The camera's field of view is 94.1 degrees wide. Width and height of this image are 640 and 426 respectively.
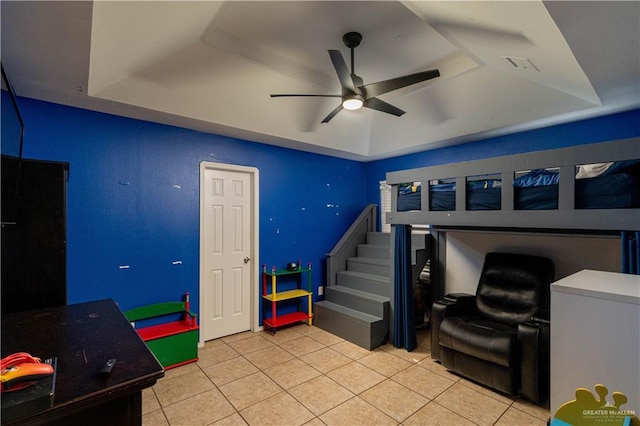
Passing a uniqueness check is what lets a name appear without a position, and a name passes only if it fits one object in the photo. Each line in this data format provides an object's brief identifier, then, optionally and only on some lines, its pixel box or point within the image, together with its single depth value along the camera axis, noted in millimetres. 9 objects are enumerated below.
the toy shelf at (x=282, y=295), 3979
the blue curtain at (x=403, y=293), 3469
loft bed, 2094
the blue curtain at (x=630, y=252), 2068
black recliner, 2445
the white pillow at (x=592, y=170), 2191
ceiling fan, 2305
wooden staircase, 3574
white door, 3686
